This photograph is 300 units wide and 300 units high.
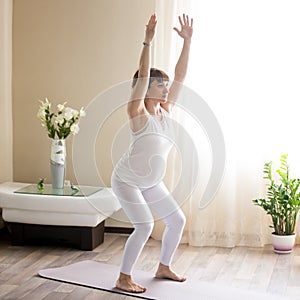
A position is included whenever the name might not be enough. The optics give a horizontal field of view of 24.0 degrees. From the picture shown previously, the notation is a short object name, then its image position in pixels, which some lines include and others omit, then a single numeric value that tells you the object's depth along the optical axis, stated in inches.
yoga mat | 157.0
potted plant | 198.8
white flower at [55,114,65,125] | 205.3
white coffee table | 196.2
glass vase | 206.4
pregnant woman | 155.3
